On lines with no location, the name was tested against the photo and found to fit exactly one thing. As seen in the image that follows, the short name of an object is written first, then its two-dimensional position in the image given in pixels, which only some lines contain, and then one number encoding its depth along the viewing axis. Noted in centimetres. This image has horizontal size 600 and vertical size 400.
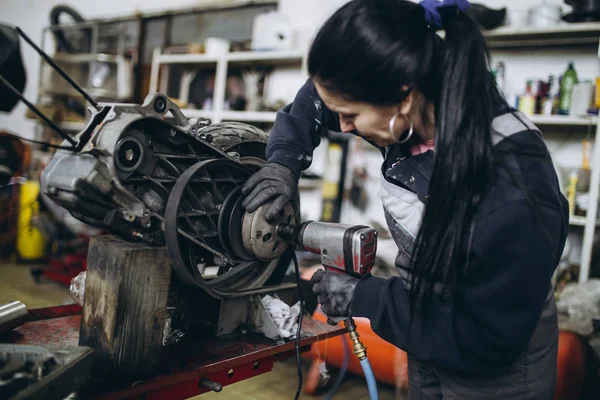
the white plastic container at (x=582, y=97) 263
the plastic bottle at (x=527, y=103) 285
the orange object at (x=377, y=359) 214
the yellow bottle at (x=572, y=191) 270
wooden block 94
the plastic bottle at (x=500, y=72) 300
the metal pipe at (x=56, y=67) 94
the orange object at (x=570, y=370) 187
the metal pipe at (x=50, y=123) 96
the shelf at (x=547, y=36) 269
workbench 93
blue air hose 116
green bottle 276
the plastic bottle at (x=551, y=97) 281
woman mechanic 81
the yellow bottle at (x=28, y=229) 431
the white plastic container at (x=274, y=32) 382
